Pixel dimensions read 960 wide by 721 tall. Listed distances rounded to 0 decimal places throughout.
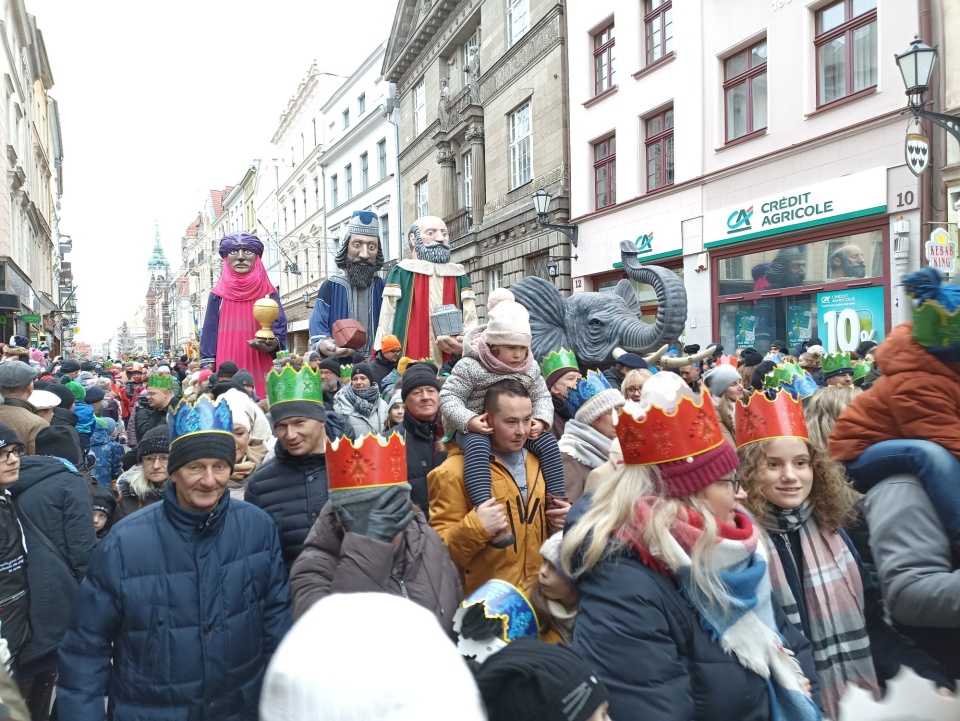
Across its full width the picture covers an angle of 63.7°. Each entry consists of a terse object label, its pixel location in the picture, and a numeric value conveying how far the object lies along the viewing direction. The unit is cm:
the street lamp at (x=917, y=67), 831
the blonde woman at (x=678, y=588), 175
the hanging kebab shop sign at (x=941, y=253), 803
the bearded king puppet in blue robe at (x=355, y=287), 861
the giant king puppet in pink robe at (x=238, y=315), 866
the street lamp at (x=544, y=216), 1741
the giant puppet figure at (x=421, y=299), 783
